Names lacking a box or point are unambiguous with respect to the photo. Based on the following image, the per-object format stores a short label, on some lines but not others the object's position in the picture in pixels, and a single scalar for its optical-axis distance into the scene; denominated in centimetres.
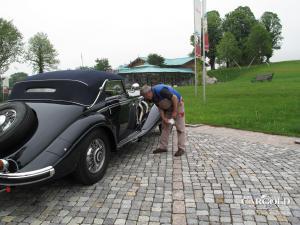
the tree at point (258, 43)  5991
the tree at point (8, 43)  4478
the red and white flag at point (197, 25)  1417
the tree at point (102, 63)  6347
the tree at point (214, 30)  7000
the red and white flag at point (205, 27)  1402
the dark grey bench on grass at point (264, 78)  3297
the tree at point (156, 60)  6331
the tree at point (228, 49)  5788
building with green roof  5150
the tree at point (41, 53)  5681
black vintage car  376
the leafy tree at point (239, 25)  6906
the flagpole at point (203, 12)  1399
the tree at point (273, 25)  7688
